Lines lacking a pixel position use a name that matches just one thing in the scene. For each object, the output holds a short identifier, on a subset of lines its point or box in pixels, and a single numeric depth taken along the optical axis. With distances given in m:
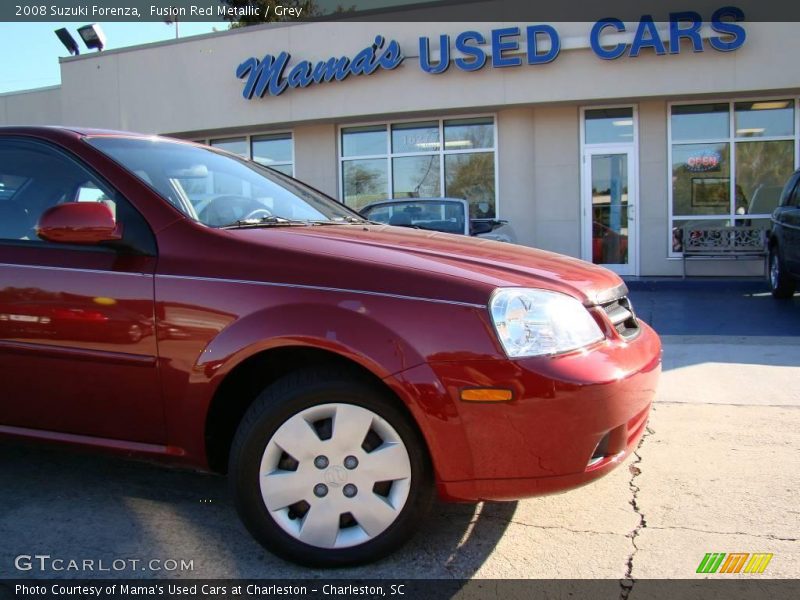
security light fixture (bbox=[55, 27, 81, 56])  15.55
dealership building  10.84
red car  2.43
